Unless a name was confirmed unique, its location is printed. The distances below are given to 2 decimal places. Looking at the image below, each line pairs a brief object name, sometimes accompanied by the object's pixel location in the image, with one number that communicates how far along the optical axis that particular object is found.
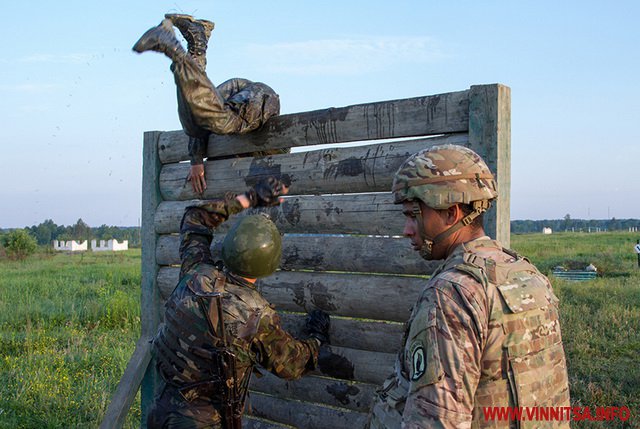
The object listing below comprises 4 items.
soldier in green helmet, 3.61
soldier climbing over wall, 4.30
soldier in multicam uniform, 2.24
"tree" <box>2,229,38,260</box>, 30.61
